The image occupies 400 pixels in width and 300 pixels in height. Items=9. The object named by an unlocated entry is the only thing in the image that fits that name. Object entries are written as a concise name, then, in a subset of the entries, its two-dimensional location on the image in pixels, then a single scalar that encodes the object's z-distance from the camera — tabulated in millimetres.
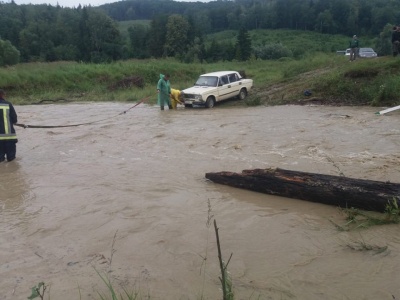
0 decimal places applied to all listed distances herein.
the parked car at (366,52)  28619
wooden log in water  5070
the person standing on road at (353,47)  20547
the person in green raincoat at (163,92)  16125
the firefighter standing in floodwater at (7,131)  8672
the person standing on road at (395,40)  16719
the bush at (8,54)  46406
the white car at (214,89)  16328
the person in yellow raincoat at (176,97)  16719
